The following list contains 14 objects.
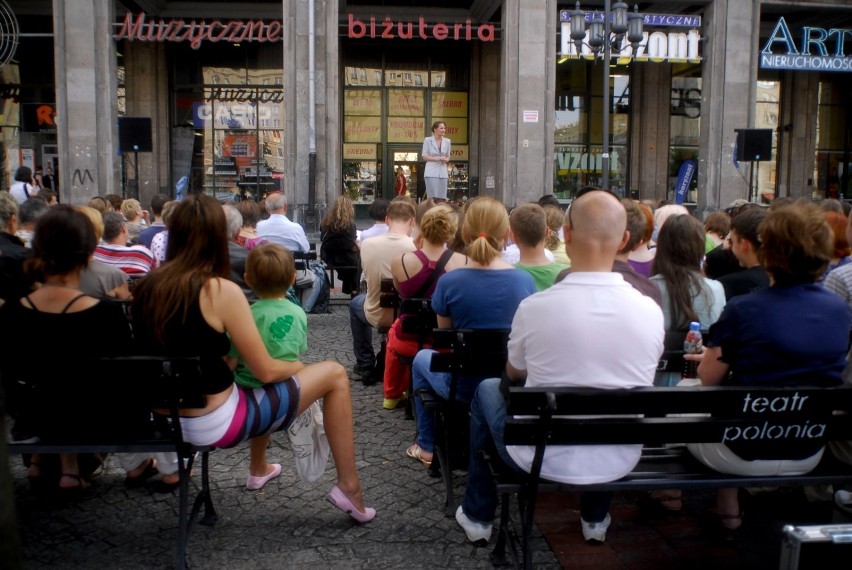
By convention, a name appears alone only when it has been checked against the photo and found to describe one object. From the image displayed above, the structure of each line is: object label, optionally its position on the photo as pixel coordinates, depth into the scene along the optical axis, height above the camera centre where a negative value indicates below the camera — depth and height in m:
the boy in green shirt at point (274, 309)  4.14 -0.60
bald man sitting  3.14 -0.54
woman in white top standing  14.85 +0.78
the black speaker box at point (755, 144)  18.53 +1.43
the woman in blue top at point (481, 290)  4.41 -0.52
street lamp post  15.88 +3.66
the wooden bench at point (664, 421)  3.12 -0.92
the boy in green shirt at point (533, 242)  4.83 -0.27
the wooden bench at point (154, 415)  3.49 -1.02
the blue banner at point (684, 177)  24.25 +0.80
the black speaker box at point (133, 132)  16.80 +1.44
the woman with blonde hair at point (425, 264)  5.60 -0.47
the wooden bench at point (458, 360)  4.20 -0.88
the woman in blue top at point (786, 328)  3.28 -0.54
